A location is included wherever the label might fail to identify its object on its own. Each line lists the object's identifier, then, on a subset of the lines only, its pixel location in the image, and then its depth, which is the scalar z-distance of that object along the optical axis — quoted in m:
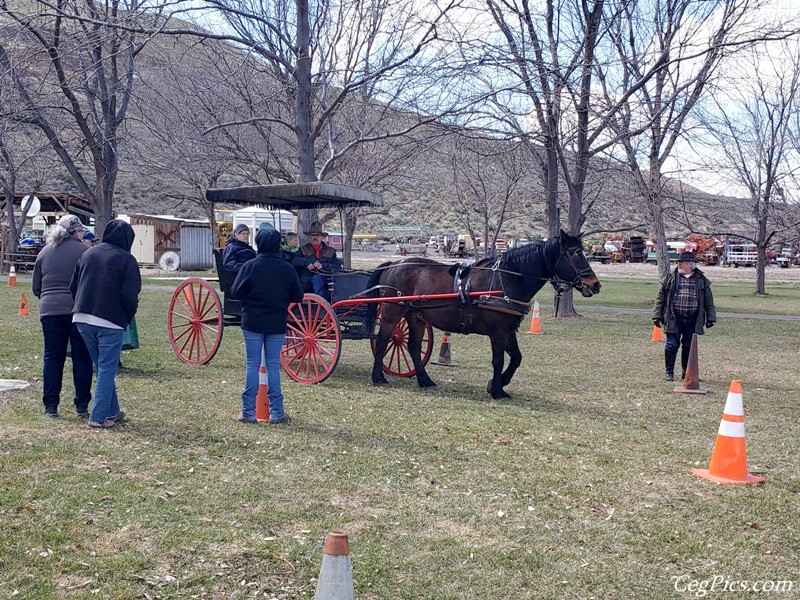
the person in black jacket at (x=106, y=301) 7.64
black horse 10.11
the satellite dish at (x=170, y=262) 37.50
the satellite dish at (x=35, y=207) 37.91
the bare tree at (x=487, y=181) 29.72
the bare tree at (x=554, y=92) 14.55
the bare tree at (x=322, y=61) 14.74
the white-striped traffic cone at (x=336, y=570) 3.26
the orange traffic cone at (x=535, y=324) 17.84
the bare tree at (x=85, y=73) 13.87
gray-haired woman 8.13
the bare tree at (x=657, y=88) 17.69
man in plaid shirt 11.36
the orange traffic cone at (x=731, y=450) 6.52
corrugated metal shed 41.72
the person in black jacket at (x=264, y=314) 8.21
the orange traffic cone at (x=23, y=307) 17.67
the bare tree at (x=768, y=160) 28.77
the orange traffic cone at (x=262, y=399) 8.27
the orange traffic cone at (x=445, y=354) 13.00
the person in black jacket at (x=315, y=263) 11.43
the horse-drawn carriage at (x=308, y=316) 10.73
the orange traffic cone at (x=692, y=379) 10.90
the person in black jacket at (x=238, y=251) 10.83
